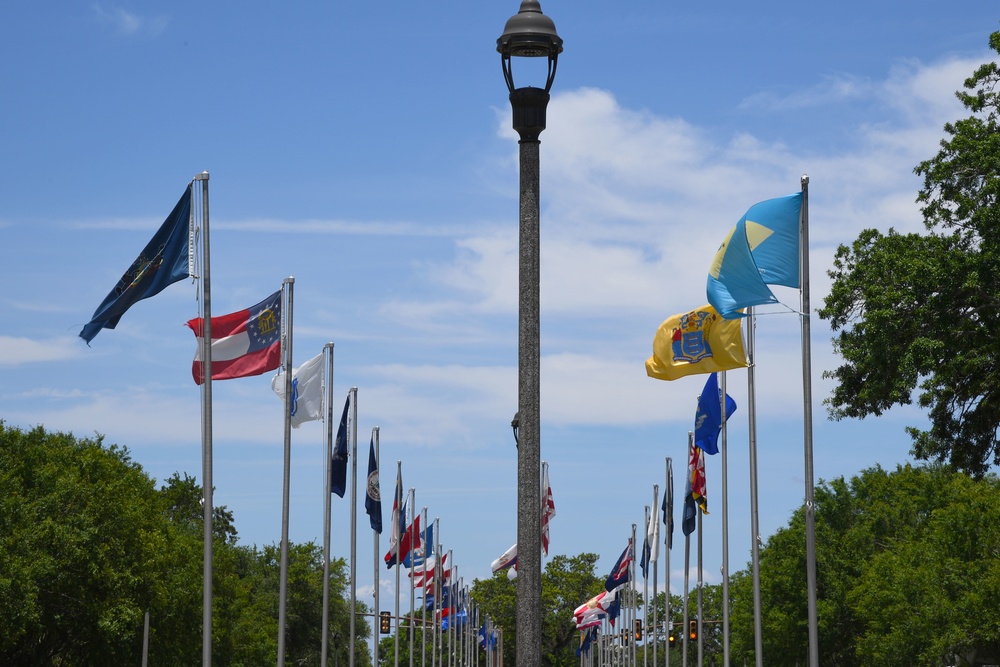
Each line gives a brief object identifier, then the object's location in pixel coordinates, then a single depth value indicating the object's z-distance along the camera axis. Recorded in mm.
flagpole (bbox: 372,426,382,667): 45531
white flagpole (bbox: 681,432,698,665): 46484
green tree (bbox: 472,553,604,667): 144000
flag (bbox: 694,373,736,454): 35594
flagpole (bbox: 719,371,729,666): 39469
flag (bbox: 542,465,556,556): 56625
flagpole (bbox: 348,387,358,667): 42812
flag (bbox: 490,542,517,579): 61312
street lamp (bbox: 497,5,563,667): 12898
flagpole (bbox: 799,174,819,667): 19188
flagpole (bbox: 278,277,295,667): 30672
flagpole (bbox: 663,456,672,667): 49250
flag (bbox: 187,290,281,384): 26500
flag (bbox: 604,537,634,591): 58344
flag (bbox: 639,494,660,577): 53281
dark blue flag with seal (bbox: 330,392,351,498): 39531
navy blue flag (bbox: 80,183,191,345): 20828
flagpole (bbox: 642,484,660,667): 52938
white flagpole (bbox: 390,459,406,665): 49500
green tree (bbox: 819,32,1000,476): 30984
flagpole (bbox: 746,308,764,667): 30938
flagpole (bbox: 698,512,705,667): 44656
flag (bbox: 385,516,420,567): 49619
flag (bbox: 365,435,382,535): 45000
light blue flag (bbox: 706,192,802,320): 21047
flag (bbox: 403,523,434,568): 56722
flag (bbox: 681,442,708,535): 40719
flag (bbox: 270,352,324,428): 33469
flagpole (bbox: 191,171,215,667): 23000
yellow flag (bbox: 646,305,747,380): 26766
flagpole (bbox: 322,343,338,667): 38375
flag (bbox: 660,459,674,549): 49188
